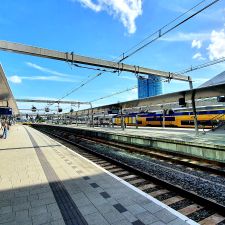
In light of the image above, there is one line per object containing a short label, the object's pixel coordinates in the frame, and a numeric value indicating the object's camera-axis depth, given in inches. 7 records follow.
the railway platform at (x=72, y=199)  155.8
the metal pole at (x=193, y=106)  621.0
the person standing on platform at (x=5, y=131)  860.0
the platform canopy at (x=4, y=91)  498.7
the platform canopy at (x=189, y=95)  528.4
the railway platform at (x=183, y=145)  382.1
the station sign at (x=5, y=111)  988.6
